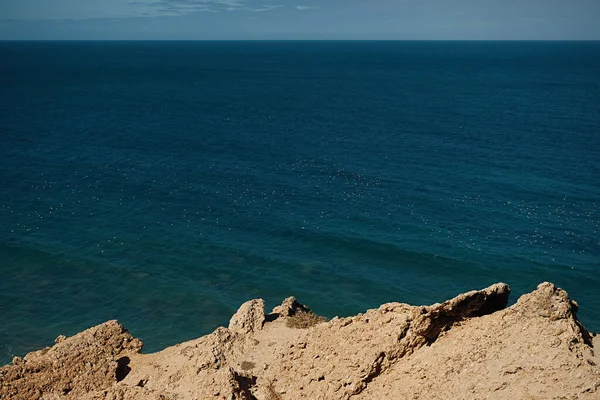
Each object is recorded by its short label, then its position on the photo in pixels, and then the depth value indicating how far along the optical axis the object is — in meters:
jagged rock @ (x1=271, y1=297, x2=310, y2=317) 37.25
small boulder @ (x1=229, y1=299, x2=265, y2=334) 34.56
